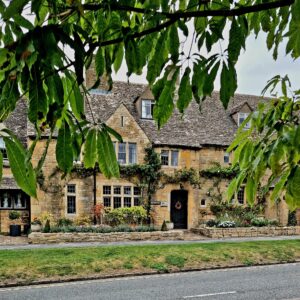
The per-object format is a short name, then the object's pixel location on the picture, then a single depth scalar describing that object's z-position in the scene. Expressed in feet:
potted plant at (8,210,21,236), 78.28
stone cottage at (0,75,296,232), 84.02
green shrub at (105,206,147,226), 84.94
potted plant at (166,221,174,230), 86.89
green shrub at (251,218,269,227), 89.45
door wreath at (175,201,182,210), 94.17
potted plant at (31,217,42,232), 77.00
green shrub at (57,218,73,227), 81.56
